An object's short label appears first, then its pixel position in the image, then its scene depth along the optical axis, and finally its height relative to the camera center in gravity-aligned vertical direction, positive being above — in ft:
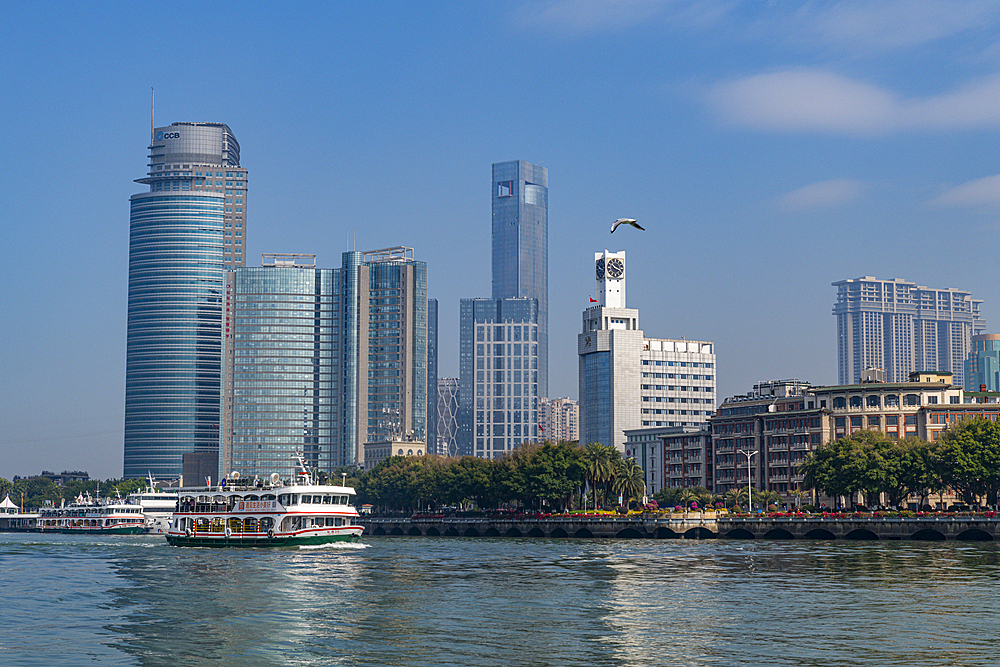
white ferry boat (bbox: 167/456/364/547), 467.11 -27.20
